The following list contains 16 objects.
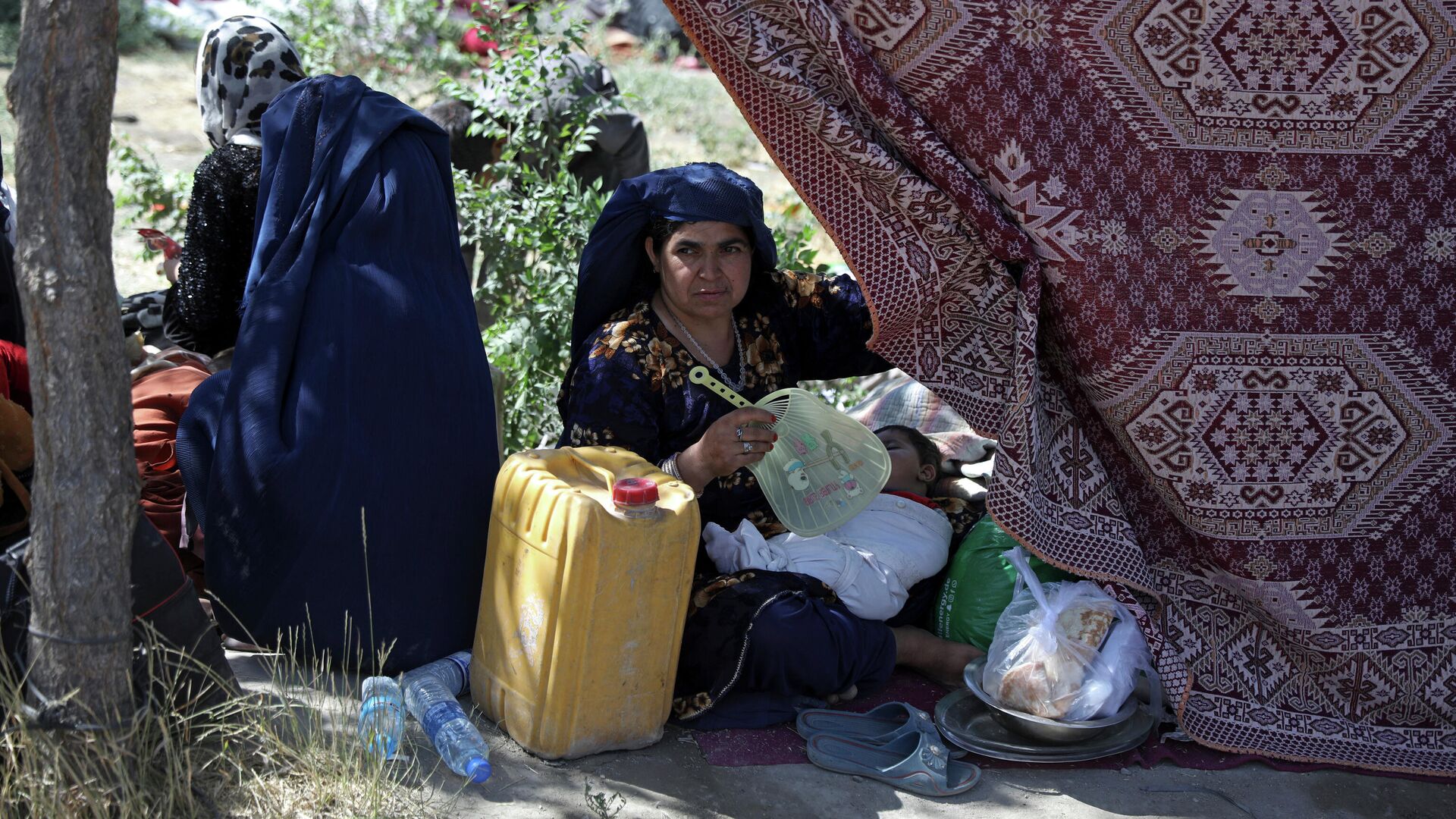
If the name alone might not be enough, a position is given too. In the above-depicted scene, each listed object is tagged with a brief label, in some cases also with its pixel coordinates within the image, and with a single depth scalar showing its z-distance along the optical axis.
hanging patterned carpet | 3.05
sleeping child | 3.33
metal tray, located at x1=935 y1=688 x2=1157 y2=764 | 3.06
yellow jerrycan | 2.79
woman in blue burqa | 3.08
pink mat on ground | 3.03
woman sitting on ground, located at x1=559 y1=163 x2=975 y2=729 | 3.16
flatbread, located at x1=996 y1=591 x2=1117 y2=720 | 3.06
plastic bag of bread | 3.07
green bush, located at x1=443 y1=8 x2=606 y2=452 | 4.60
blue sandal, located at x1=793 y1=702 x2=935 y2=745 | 3.11
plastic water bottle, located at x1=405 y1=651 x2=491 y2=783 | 2.74
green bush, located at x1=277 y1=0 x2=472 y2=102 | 8.08
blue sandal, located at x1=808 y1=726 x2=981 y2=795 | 2.91
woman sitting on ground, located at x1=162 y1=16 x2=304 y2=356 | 3.72
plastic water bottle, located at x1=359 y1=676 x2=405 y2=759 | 2.60
